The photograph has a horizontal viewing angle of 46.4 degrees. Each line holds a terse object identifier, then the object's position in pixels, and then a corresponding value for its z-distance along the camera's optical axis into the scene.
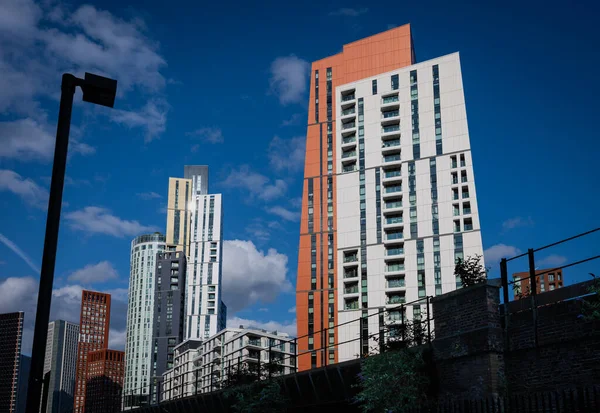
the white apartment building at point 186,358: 176.62
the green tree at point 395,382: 15.73
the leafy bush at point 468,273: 25.52
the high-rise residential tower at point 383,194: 91.00
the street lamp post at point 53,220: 6.82
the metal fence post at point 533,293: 13.91
